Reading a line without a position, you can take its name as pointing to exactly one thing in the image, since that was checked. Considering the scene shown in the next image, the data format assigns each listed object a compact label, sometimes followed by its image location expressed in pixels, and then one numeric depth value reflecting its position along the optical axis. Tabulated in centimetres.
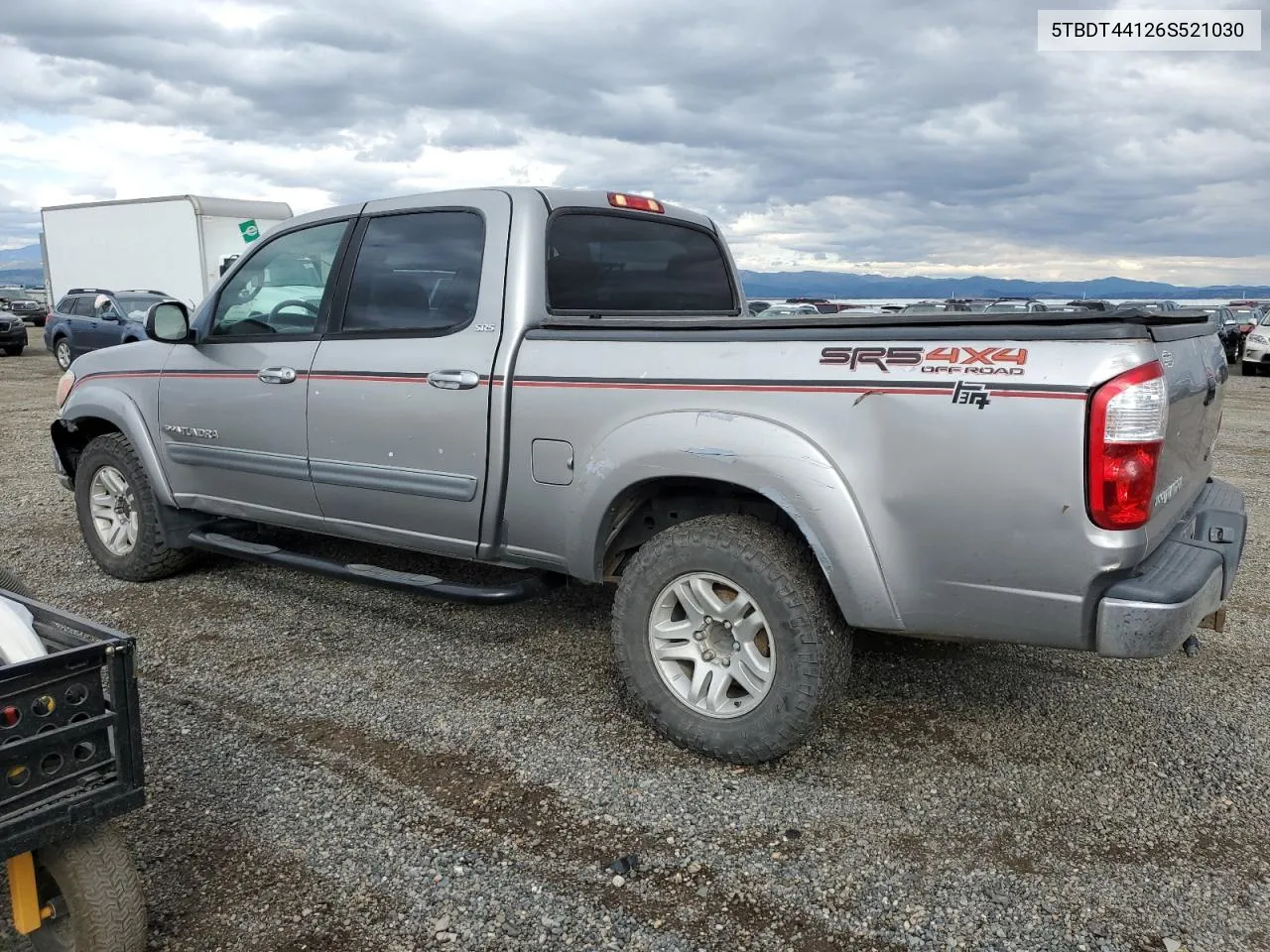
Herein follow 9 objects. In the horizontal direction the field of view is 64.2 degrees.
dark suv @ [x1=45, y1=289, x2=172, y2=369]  1723
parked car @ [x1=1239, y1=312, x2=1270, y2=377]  1961
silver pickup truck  271
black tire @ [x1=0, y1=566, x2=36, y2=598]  324
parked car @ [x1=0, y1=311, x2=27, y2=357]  2317
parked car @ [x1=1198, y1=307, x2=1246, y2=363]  2314
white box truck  1897
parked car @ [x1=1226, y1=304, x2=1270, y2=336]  2201
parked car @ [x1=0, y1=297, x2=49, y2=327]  3557
